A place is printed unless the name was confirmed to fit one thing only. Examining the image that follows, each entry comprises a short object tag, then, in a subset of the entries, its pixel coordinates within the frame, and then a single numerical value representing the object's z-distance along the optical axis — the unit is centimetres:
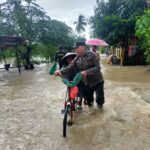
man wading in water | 515
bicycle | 459
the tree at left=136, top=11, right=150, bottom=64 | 1184
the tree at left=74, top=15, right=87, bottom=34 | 5916
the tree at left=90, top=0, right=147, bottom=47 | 1711
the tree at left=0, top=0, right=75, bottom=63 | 1998
